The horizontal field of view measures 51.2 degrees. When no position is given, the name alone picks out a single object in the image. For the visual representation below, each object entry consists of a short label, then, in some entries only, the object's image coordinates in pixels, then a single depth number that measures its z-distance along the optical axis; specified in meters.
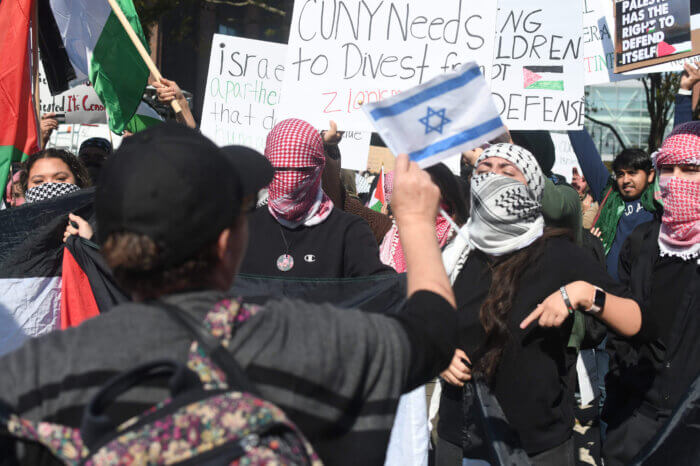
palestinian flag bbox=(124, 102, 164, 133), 5.93
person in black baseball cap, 1.25
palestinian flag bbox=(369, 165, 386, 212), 8.29
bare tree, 17.45
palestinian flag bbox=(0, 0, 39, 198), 4.23
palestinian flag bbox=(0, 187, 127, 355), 3.26
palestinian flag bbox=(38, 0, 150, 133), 4.61
